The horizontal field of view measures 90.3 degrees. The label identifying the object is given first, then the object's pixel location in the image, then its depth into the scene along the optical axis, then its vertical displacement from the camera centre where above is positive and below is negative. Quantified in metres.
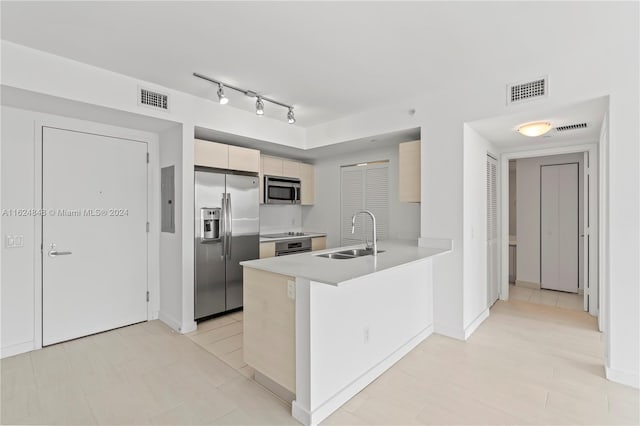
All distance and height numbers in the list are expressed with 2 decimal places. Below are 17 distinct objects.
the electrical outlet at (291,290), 2.14 -0.52
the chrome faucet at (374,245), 2.91 -0.30
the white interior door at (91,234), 3.18 -0.24
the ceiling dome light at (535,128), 2.99 +0.81
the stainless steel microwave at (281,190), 4.73 +0.35
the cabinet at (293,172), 4.71 +0.65
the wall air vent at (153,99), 3.08 +1.12
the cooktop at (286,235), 5.13 -0.37
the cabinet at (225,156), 3.67 +0.69
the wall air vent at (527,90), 2.75 +1.09
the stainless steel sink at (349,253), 3.12 -0.41
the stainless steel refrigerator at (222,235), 3.68 -0.29
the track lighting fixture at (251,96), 2.94 +1.24
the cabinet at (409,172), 3.67 +0.48
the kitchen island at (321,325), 2.05 -0.83
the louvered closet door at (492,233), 4.15 -0.28
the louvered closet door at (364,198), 4.69 +0.23
